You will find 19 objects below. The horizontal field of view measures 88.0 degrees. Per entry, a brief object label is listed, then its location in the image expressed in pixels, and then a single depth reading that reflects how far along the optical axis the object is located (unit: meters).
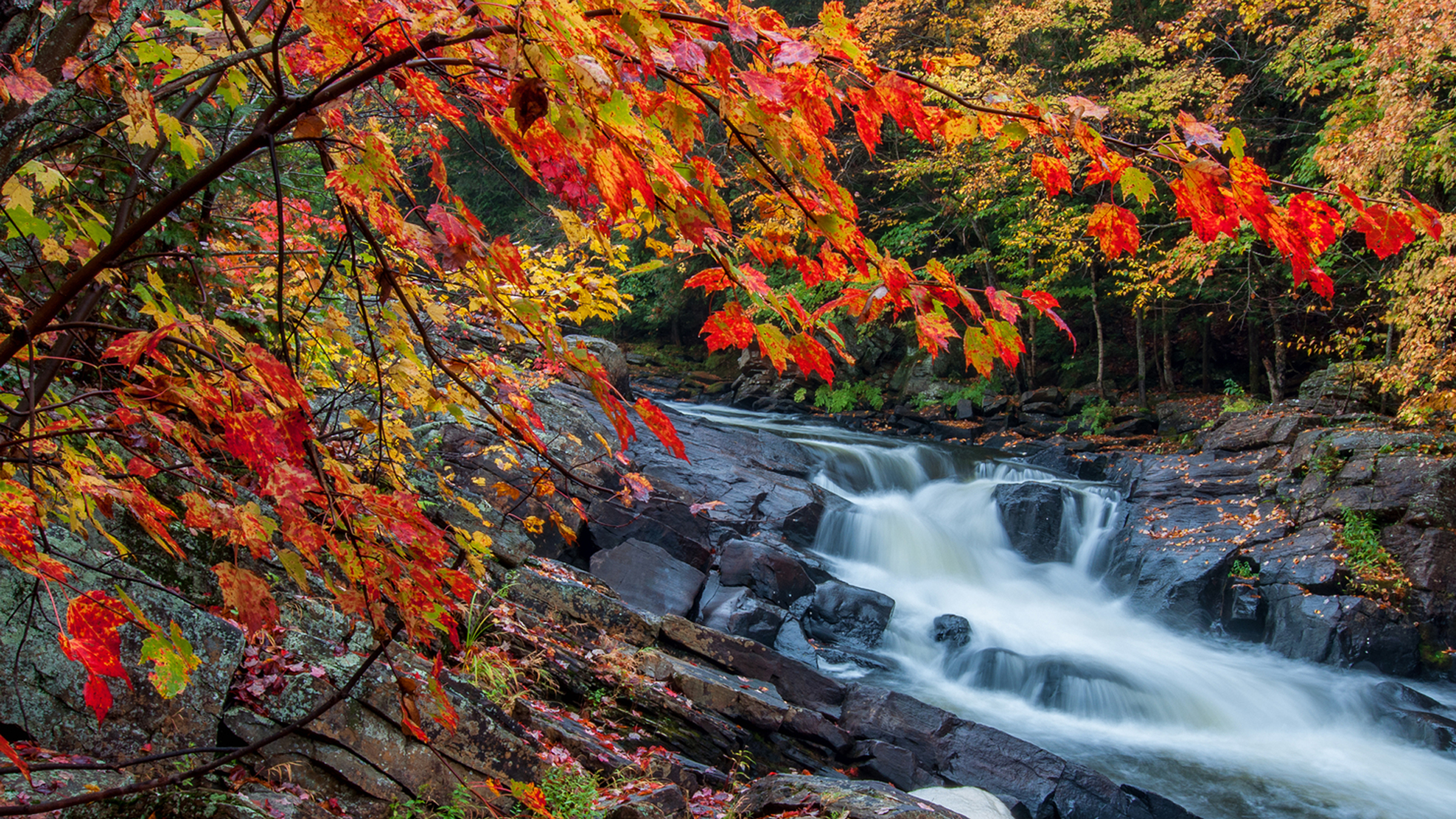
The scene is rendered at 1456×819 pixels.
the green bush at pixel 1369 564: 9.17
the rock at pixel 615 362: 12.34
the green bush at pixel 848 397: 21.25
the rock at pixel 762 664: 6.89
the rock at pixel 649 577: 8.05
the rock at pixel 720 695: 5.87
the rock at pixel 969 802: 5.11
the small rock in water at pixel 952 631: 9.47
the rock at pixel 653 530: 8.87
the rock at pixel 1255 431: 12.30
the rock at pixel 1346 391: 12.53
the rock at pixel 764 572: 9.47
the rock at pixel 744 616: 8.40
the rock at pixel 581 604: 6.12
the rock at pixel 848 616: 9.40
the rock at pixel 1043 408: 18.59
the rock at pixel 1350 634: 8.88
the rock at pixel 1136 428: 16.50
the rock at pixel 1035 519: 12.53
